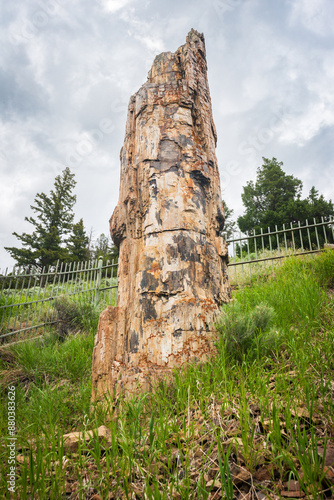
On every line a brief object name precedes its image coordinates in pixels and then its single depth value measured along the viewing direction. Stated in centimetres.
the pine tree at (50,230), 2211
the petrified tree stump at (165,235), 216
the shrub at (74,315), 666
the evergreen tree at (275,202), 1708
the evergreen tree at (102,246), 2962
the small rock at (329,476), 103
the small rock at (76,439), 152
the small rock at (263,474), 114
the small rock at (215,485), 118
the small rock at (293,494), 102
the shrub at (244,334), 213
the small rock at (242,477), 115
